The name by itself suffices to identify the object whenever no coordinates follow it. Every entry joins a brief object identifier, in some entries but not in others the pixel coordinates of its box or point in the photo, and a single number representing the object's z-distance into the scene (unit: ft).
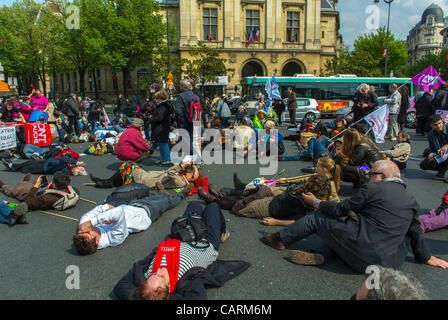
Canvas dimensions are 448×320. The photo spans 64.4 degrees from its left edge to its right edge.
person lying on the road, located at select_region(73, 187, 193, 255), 14.43
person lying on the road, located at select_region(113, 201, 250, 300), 10.10
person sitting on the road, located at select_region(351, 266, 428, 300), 6.95
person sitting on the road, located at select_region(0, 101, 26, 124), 41.83
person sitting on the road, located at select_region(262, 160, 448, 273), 11.46
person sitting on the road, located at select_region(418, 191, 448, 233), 16.08
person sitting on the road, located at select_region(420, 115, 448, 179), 24.88
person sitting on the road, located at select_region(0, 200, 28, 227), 17.72
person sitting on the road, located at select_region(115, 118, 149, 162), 26.11
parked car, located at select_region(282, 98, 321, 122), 72.13
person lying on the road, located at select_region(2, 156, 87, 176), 28.32
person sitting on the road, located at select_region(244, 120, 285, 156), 34.45
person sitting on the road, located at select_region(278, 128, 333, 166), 29.14
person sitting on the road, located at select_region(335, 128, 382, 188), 21.27
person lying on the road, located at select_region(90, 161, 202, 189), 22.99
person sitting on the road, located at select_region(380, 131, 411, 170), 26.61
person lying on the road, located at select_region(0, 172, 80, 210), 19.49
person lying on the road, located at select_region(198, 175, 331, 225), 15.14
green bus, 85.35
